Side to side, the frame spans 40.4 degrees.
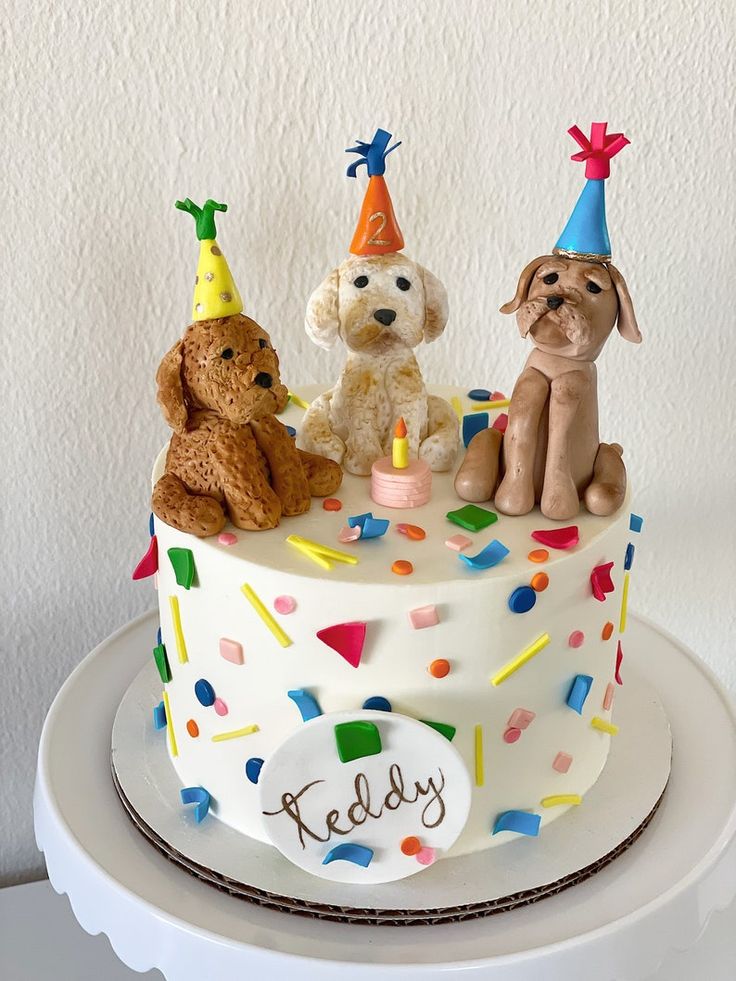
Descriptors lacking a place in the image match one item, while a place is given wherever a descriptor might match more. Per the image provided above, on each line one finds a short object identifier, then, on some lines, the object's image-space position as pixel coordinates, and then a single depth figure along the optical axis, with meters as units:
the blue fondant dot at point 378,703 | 0.84
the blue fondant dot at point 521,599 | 0.83
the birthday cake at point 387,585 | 0.84
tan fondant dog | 0.87
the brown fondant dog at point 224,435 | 0.87
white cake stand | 0.82
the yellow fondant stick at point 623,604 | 1.02
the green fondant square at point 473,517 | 0.90
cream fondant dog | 0.97
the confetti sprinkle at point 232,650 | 0.88
